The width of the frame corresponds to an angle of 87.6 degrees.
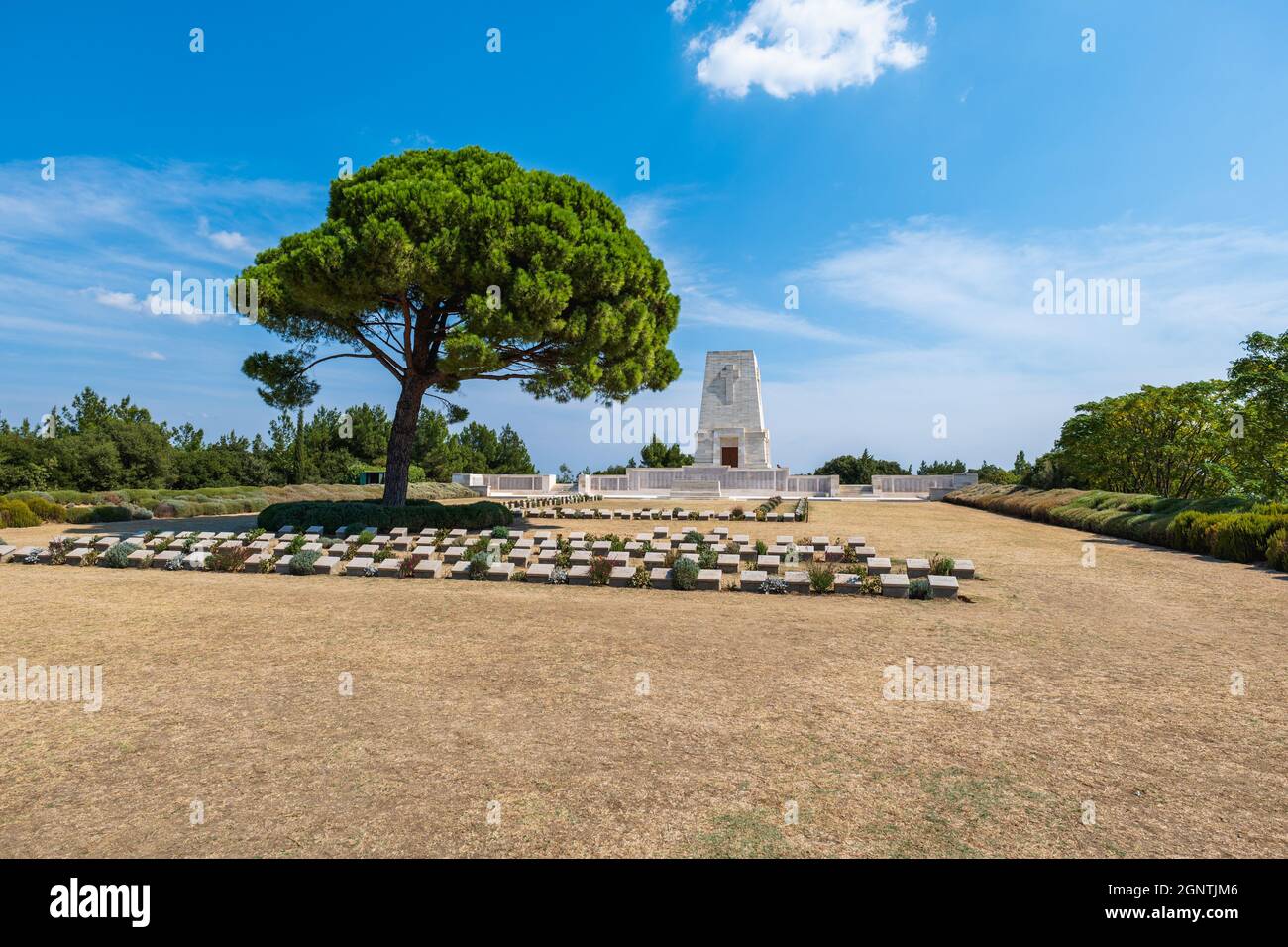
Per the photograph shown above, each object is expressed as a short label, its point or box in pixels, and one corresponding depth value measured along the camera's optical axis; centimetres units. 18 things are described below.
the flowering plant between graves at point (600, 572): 1077
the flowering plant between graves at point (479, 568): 1116
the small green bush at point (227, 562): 1201
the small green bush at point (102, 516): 2108
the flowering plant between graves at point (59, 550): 1284
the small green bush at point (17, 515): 1933
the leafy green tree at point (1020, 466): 5292
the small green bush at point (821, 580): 995
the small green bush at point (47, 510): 2102
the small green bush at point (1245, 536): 1254
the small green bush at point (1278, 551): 1163
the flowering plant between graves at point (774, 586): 1002
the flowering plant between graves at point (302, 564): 1166
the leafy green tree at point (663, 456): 5459
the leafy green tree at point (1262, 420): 1625
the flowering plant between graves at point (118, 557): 1245
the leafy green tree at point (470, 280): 1716
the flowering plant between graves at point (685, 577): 1031
